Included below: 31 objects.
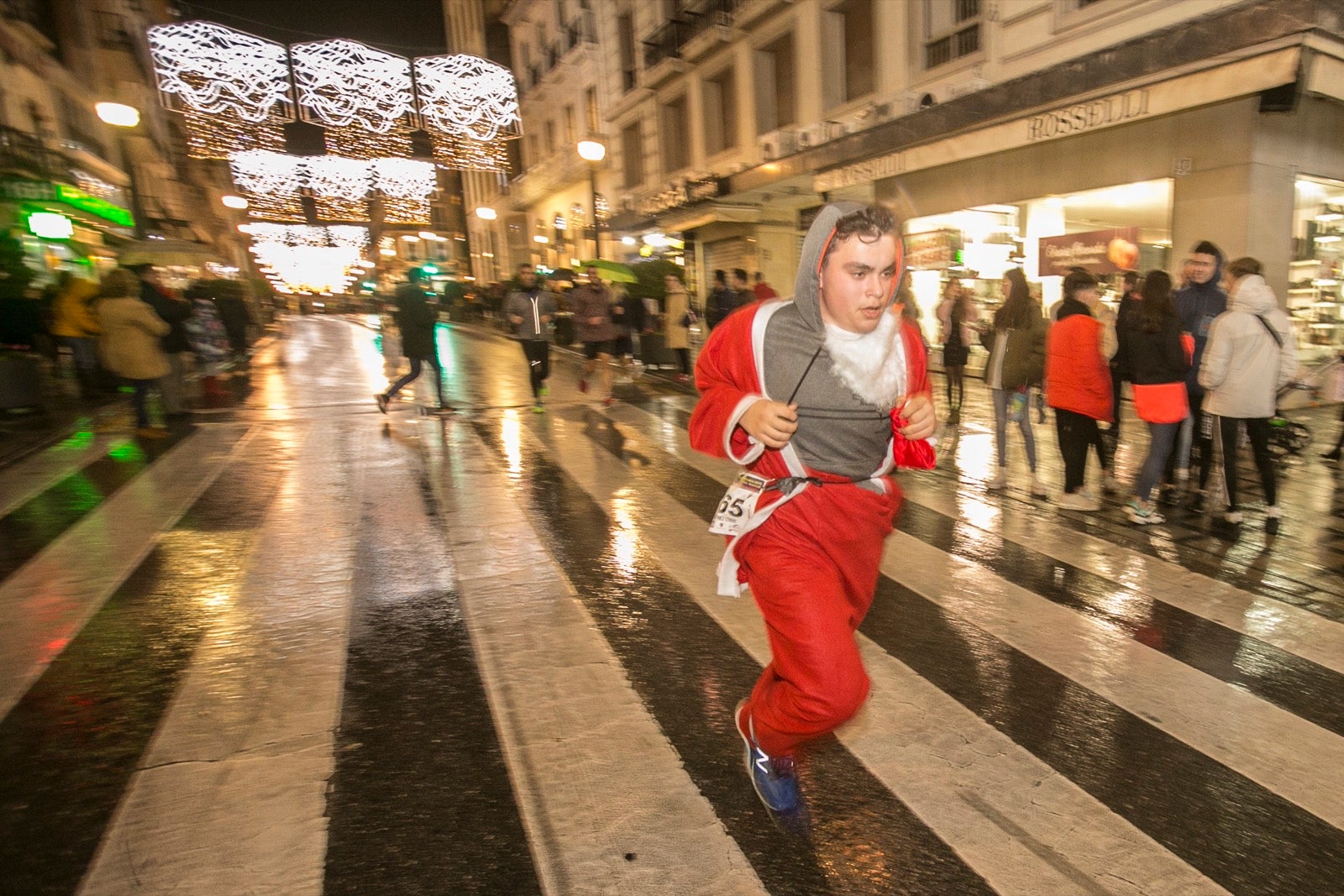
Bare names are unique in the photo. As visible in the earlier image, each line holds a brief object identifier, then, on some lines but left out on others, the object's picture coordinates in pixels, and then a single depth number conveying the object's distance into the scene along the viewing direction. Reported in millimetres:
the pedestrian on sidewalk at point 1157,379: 5473
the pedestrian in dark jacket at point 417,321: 10539
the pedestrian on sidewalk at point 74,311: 12148
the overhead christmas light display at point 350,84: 14328
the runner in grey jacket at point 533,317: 11086
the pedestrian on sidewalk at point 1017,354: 6152
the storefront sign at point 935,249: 13727
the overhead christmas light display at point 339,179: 24141
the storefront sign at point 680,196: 18750
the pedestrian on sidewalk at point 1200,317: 6344
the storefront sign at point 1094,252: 10227
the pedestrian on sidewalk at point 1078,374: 5652
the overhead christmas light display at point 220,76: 12859
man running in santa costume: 2221
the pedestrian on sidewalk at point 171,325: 10195
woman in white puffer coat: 5160
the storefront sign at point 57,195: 13750
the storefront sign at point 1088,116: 8891
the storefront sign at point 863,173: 12422
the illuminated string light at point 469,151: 18531
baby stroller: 7352
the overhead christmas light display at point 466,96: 16047
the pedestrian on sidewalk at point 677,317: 13672
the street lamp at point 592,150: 17266
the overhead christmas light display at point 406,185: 23391
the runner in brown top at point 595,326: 12227
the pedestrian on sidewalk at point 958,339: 9938
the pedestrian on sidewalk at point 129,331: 9055
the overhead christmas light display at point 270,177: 24266
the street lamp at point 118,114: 15375
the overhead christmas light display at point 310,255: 56438
